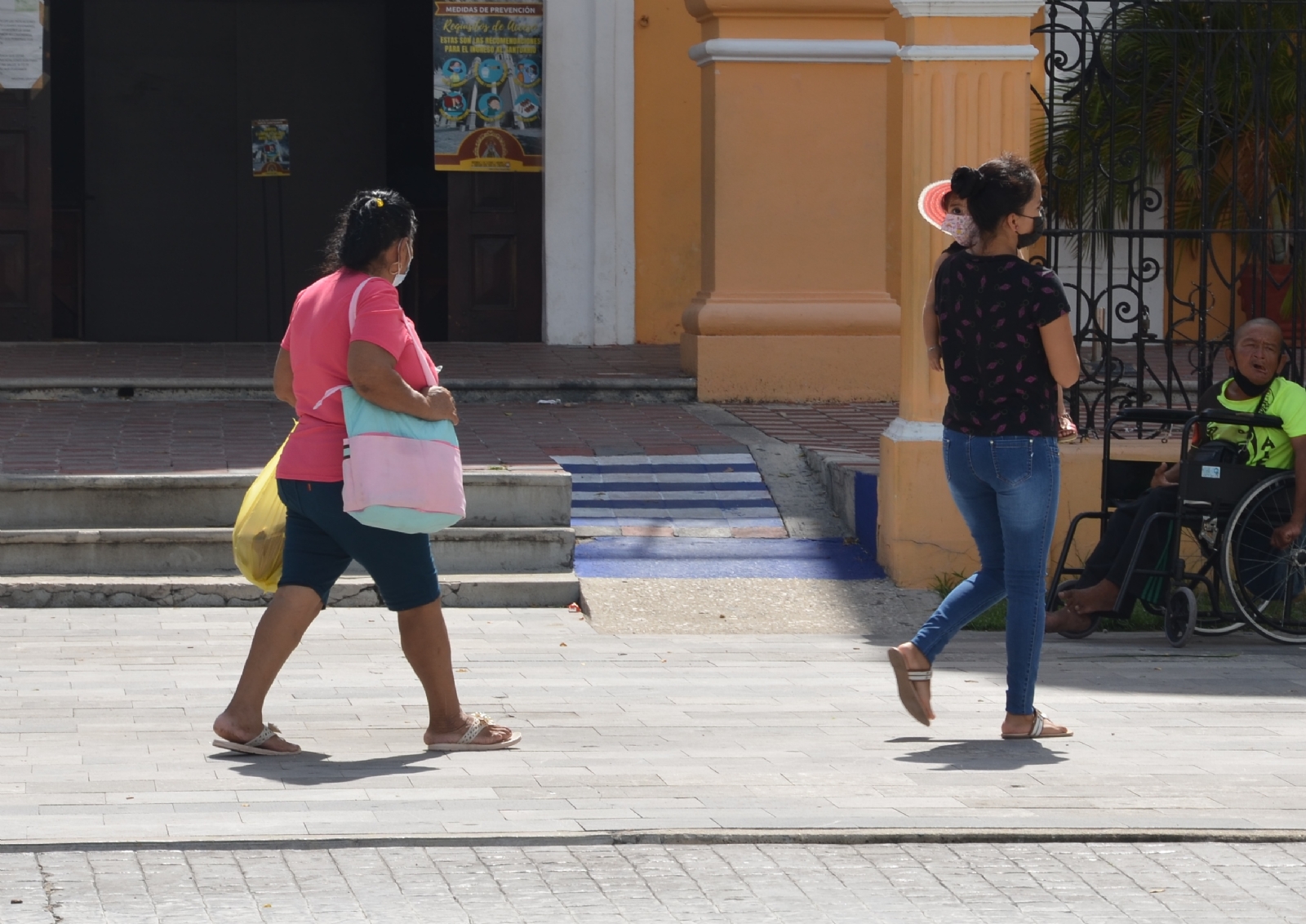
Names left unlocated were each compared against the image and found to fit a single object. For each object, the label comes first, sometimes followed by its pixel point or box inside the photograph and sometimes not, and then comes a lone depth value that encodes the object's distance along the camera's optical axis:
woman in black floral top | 11.65
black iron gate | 16.48
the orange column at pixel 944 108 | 16.34
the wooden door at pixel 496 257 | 29.77
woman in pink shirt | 11.20
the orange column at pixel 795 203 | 24.05
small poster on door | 31.27
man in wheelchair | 15.31
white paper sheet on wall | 28.75
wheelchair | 15.17
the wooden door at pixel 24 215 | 28.98
